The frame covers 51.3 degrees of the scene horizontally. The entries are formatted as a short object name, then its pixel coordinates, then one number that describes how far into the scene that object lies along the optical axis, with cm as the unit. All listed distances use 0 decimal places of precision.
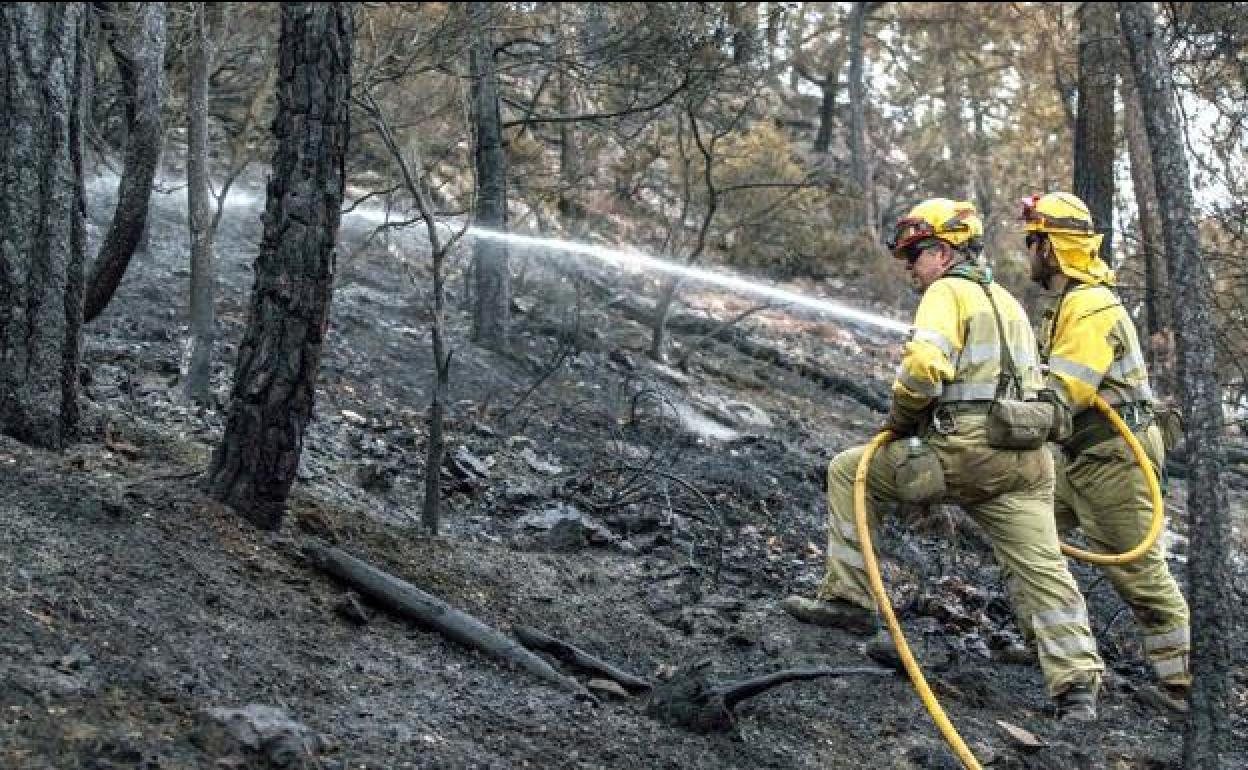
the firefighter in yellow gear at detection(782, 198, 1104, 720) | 539
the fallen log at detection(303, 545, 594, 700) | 473
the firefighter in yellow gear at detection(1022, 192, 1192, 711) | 606
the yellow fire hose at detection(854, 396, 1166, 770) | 450
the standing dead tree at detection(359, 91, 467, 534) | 551
